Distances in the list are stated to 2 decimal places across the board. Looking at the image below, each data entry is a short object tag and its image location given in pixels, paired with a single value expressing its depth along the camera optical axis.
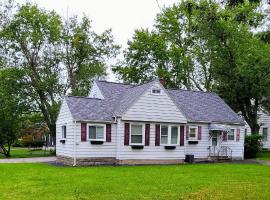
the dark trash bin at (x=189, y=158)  26.39
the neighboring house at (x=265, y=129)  42.03
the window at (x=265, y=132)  42.37
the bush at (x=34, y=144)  52.41
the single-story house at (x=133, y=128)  23.89
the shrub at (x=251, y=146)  31.36
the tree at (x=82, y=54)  39.28
